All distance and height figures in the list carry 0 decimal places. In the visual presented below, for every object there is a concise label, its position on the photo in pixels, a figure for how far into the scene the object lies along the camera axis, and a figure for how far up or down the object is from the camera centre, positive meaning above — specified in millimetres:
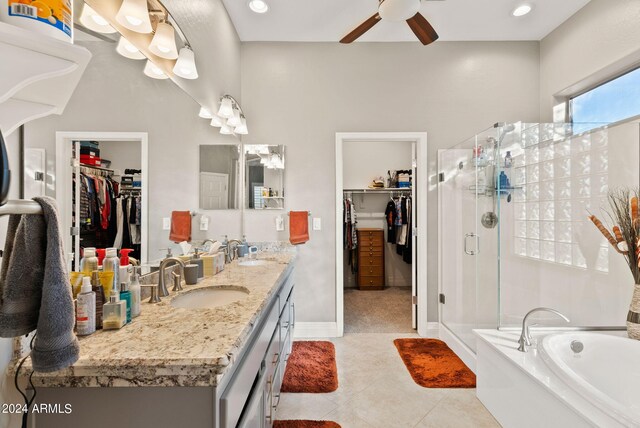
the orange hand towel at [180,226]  1815 -66
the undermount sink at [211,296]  1556 -425
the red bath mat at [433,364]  2316 -1241
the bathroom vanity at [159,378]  832 -448
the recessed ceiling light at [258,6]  2604 +1802
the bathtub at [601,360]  1648 -808
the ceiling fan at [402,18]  1819 +1293
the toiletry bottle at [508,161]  2451 +437
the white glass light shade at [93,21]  1158 +766
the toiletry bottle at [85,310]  967 -300
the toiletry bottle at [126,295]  1104 -286
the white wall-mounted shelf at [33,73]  626 +323
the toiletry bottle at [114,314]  1025 -328
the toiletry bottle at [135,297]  1139 -306
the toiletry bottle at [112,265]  1124 -181
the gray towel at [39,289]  635 -153
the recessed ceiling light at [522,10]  2668 +1811
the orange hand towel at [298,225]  3076 -95
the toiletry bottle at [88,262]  1137 -173
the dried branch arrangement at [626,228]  1915 -81
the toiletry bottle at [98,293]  1033 -268
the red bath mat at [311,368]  2250 -1242
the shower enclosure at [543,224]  2215 -69
